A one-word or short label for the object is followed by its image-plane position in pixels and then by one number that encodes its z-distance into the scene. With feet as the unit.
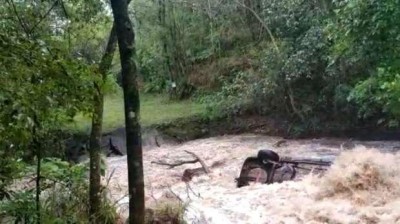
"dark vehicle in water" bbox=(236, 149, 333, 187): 29.45
